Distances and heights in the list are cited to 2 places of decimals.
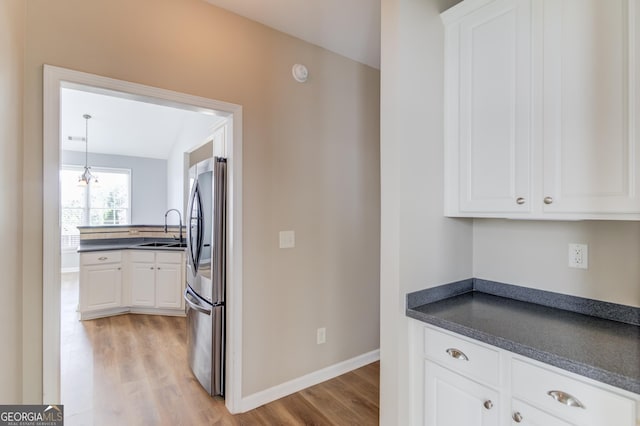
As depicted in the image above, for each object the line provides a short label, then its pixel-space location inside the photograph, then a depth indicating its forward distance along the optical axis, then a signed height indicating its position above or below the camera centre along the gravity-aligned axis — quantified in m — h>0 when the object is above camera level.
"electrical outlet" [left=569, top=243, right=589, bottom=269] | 1.44 -0.20
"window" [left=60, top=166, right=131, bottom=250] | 6.71 +0.31
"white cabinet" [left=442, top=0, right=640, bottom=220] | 1.14 +0.45
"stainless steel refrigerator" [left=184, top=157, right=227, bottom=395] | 2.20 -0.46
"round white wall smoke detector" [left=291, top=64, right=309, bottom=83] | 2.39 +1.10
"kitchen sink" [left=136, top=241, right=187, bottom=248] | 4.34 -0.43
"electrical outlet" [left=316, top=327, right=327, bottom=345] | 2.57 -1.01
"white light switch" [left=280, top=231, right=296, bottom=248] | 2.37 -0.19
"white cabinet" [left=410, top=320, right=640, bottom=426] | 0.98 -0.65
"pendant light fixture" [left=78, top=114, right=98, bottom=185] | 5.12 +1.31
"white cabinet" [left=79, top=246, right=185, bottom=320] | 3.97 -0.87
